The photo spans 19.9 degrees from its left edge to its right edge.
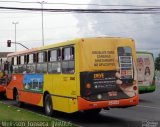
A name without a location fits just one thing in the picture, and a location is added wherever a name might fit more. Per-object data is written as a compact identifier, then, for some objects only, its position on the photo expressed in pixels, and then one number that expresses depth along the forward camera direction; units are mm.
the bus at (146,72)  25891
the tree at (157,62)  112800
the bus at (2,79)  27016
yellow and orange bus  15188
